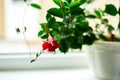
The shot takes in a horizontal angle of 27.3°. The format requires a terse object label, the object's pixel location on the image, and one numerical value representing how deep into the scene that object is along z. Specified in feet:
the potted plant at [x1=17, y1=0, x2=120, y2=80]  2.73
